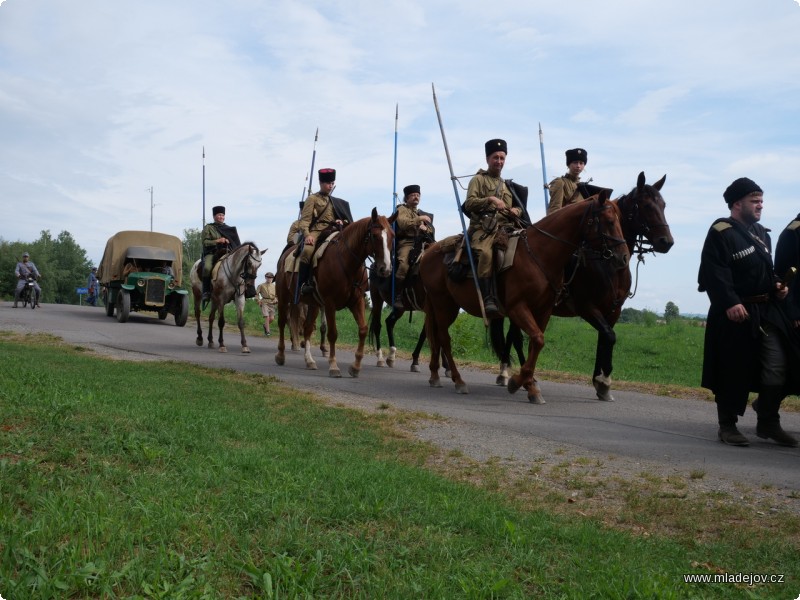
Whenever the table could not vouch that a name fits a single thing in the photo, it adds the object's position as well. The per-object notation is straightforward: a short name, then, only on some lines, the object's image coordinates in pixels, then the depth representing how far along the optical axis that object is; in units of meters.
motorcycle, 31.84
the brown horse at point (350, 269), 13.29
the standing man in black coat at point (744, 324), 8.00
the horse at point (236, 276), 18.62
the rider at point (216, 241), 19.73
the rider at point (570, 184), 13.05
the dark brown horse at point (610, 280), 10.79
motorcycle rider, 31.33
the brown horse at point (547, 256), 10.54
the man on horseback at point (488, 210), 11.49
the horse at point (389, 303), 15.25
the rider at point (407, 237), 15.31
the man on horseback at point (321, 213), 14.75
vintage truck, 26.66
